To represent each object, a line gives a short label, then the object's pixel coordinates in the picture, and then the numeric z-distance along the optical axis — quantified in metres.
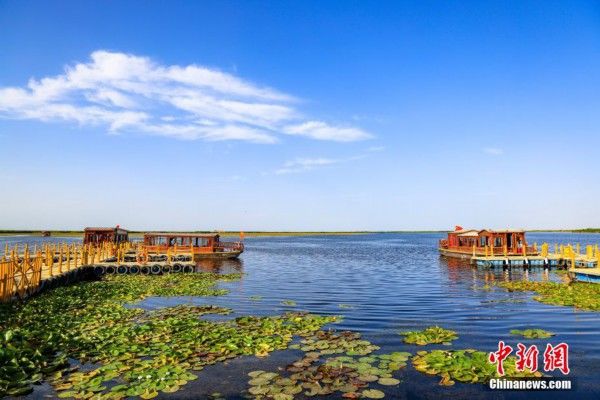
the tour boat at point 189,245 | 52.31
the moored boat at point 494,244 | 46.00
